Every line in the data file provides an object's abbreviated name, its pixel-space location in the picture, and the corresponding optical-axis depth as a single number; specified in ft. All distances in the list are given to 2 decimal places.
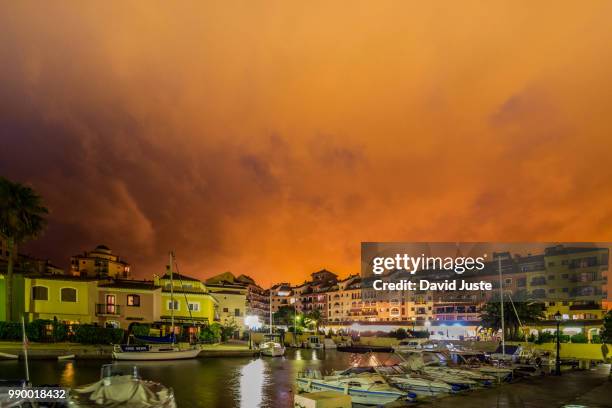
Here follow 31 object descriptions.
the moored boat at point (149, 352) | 178.50
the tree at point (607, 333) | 174.03
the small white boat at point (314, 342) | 310.29
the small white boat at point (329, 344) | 313.53
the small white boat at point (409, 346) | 234.85
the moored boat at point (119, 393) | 42.42
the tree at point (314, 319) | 435.53
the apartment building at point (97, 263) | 422.82
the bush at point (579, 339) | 193.95
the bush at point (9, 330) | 174.50
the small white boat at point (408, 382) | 87.66
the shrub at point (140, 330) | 203.73
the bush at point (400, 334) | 341.21
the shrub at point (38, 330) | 179.22
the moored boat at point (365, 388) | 81.92
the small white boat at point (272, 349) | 225.76
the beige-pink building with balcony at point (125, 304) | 209.67
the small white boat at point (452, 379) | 92.10
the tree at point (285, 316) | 500.41
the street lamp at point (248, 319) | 315.47
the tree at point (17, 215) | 190.19
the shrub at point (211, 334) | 236.84
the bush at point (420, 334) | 349.12
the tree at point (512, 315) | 241.76
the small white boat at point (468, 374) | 97.30
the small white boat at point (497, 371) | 105.91
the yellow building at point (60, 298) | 191.83
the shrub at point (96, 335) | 188.14
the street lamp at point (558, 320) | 105.09
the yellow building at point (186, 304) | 239.91
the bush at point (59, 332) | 183.53
